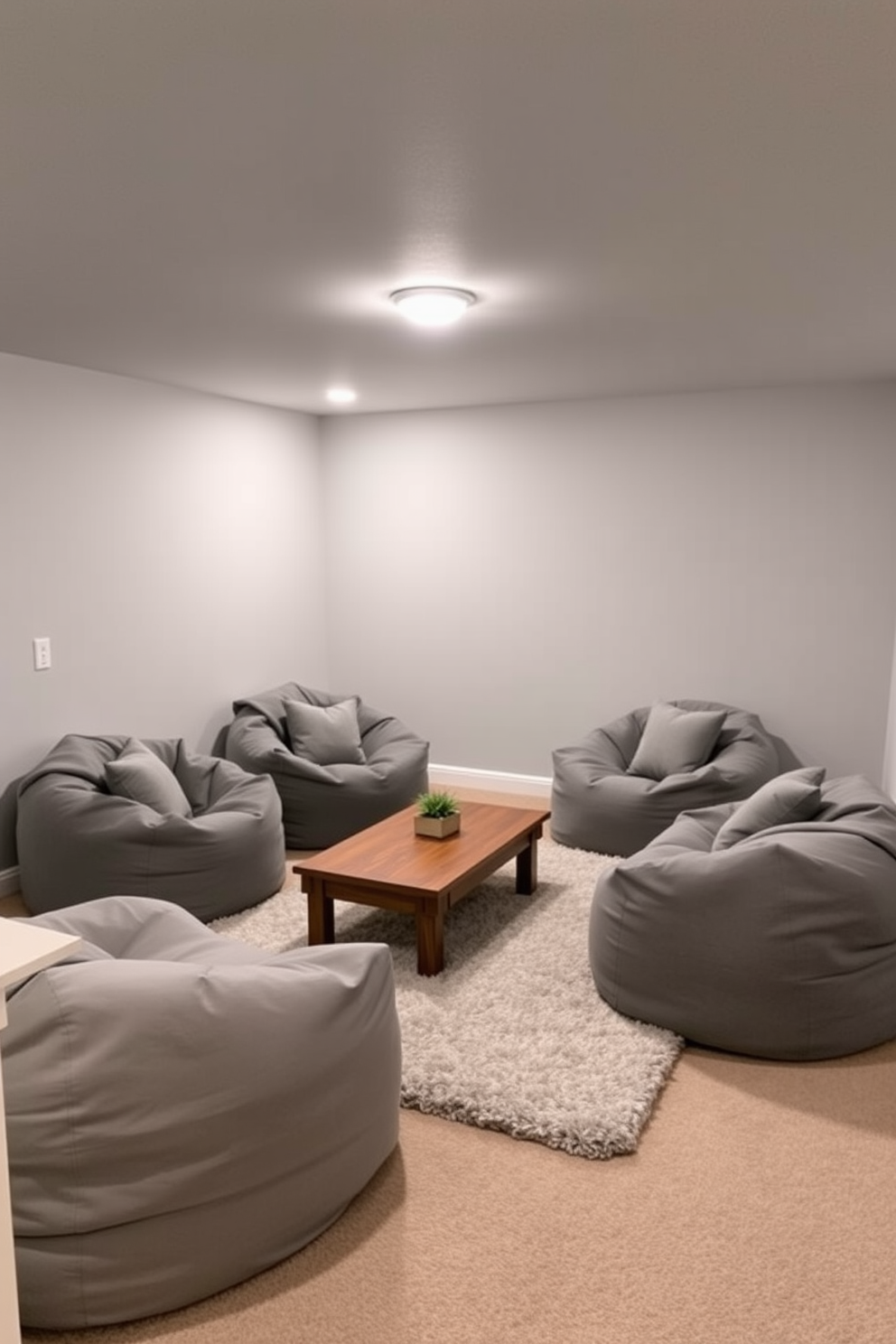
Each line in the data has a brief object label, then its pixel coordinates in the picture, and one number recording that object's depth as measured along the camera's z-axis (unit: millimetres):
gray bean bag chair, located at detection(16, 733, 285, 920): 3951
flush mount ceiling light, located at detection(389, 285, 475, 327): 3137
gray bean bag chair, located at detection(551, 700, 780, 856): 4672
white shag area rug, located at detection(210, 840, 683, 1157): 2650
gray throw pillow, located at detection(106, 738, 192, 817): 4254
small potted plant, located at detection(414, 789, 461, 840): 4039
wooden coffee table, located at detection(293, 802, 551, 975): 3498
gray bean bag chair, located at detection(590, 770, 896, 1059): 2914
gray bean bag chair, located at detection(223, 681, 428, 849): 4961
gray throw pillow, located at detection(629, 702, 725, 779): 5020
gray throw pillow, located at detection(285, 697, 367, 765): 5426
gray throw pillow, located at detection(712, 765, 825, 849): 3432
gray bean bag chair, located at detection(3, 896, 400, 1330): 1935
